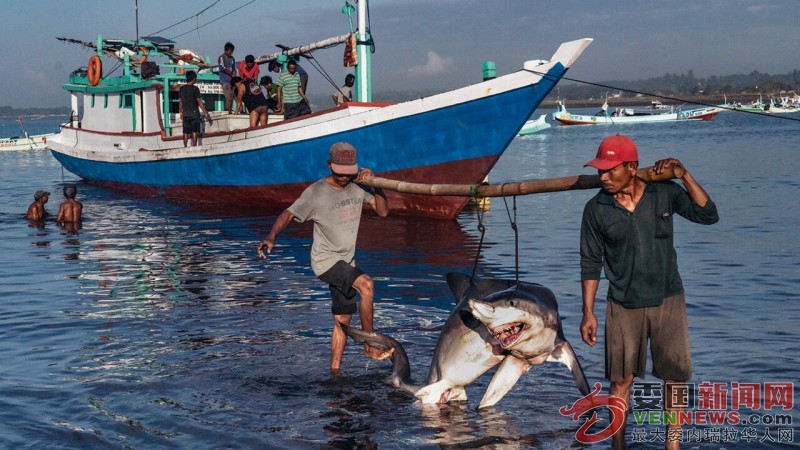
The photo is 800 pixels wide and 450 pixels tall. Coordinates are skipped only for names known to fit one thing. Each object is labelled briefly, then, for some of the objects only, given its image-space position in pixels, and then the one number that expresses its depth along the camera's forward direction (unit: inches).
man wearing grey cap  278.5
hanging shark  224.4
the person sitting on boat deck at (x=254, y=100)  764.6
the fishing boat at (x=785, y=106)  4116.6
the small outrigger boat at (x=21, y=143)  2472.8
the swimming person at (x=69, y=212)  735.7
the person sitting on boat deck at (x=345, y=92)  767.1
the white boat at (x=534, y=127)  3009.4
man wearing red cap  200.4
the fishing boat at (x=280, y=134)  621.6
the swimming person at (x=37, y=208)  780.1
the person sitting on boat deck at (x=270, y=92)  805.2
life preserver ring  1012.5
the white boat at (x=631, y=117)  3366.1
